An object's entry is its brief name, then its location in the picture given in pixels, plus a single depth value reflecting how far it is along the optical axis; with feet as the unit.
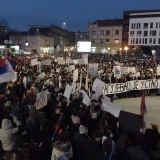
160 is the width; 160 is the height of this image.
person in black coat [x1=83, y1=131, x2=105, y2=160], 11.74
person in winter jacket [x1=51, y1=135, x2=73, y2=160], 10.64
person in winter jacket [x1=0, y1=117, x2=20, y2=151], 12.68
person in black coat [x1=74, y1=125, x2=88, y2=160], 12.05
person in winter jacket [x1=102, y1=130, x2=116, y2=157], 11.23
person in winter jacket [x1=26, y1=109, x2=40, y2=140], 14.28
